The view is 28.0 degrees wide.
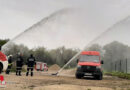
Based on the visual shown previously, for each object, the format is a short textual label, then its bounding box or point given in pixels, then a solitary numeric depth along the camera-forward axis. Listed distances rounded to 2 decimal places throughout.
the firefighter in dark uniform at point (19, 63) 25.26
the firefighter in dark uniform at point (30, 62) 24.84
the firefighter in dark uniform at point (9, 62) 26.29
